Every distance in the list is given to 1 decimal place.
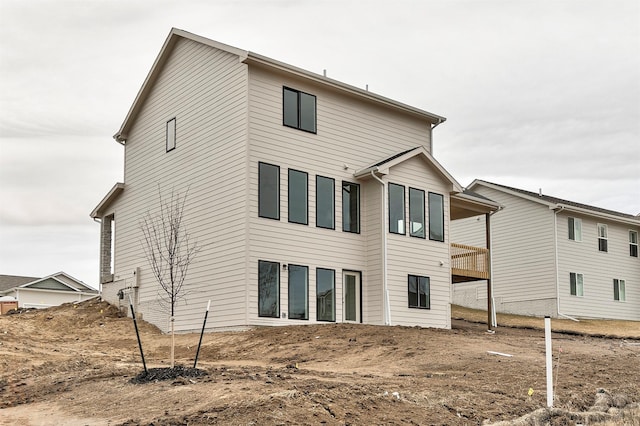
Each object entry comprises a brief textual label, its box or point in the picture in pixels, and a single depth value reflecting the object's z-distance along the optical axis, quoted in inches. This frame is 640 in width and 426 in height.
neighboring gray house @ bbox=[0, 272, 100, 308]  1956.2
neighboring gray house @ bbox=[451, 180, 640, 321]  1464.9
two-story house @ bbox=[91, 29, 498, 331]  885.8
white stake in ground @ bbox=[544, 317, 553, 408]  450.6
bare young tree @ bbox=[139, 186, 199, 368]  957.9
